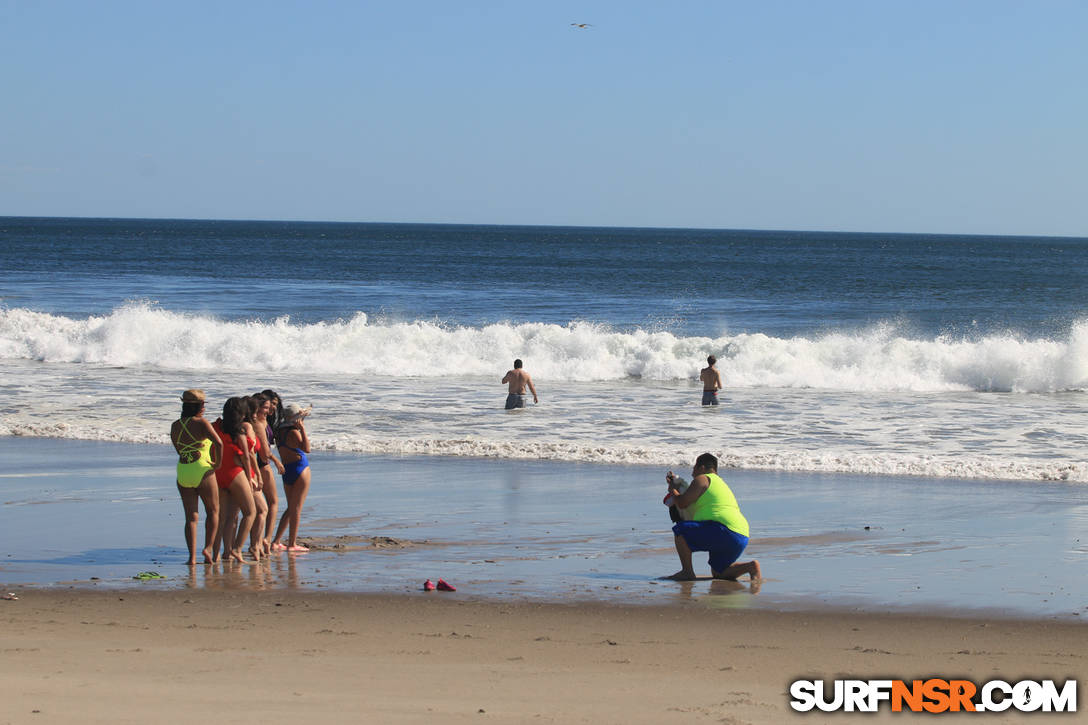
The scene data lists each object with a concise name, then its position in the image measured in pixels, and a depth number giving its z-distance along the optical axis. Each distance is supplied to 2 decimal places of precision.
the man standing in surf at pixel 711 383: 38.91
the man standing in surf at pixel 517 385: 37.47
